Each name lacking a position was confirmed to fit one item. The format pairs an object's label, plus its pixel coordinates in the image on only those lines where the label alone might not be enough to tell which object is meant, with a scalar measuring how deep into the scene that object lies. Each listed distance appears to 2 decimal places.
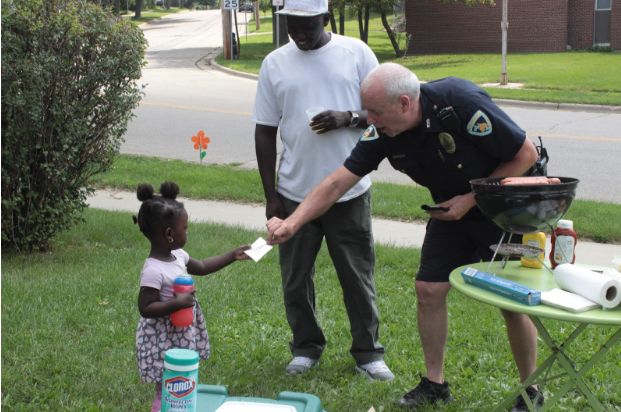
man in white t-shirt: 3.55
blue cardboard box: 2.48
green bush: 5.15
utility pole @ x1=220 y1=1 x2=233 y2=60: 25.38
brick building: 28.17
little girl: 2.81
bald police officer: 2.96
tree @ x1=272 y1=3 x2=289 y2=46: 23.28
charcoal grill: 2.59
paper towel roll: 2.42
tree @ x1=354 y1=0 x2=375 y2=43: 25.77
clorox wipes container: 2.35
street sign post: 23.62
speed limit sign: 23.62
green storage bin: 2.87
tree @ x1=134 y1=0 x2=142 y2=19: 50.19
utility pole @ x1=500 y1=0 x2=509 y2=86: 17.42
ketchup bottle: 2.92
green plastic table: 2.38
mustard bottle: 3.03
